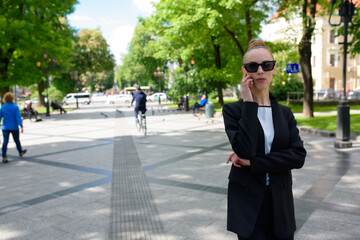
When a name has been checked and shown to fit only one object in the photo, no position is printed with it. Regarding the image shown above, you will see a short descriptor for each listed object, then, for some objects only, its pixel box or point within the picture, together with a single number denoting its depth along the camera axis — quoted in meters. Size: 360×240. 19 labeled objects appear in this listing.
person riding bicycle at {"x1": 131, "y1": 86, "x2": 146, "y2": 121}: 12.53
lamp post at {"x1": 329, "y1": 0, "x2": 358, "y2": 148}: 8.50
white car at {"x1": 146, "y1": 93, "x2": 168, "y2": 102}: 49.68
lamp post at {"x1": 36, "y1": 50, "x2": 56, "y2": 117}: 22.33
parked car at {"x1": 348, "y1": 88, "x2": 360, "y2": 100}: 26.61
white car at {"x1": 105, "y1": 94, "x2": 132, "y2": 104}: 50.34
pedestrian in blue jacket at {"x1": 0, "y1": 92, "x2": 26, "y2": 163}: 8.24
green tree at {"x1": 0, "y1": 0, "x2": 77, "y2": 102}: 19.25
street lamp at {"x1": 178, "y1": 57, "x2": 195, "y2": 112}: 25.57
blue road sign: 15.01
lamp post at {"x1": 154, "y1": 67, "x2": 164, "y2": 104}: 45.90
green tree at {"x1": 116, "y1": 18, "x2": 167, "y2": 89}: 47.31
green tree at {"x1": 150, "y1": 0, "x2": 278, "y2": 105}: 15.65
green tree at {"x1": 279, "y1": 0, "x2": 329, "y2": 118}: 14.21
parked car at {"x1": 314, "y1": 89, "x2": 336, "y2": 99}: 28.01
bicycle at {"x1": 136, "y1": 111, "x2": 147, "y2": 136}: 12.54
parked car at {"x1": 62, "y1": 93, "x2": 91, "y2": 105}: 47.77
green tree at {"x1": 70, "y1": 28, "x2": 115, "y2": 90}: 44.20
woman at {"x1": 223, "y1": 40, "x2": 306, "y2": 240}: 1.85
